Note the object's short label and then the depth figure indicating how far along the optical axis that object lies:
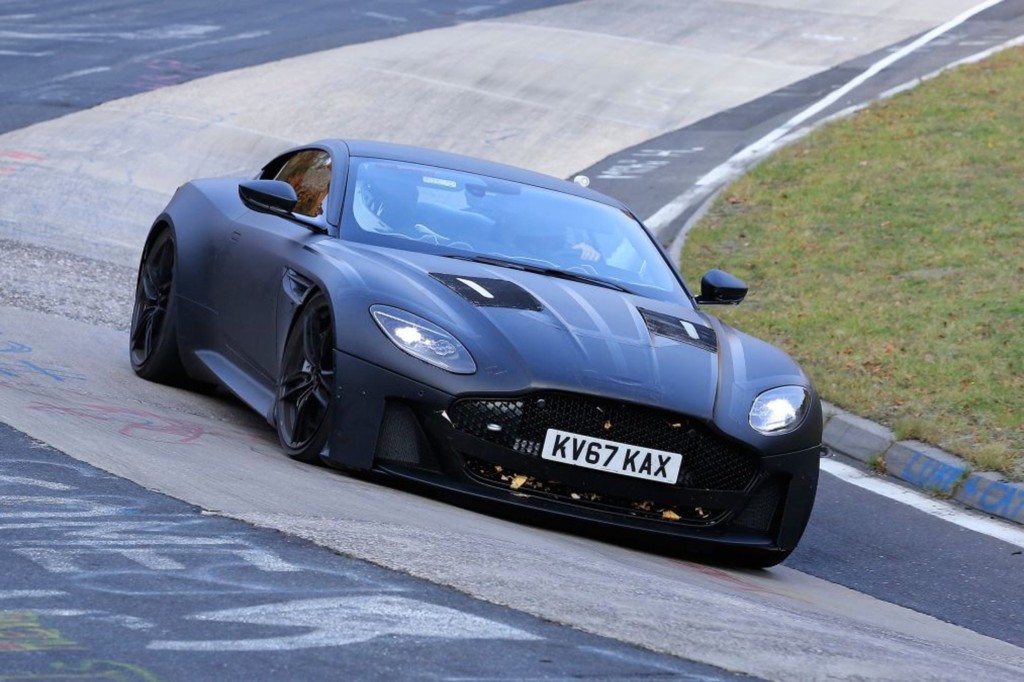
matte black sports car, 11.65
